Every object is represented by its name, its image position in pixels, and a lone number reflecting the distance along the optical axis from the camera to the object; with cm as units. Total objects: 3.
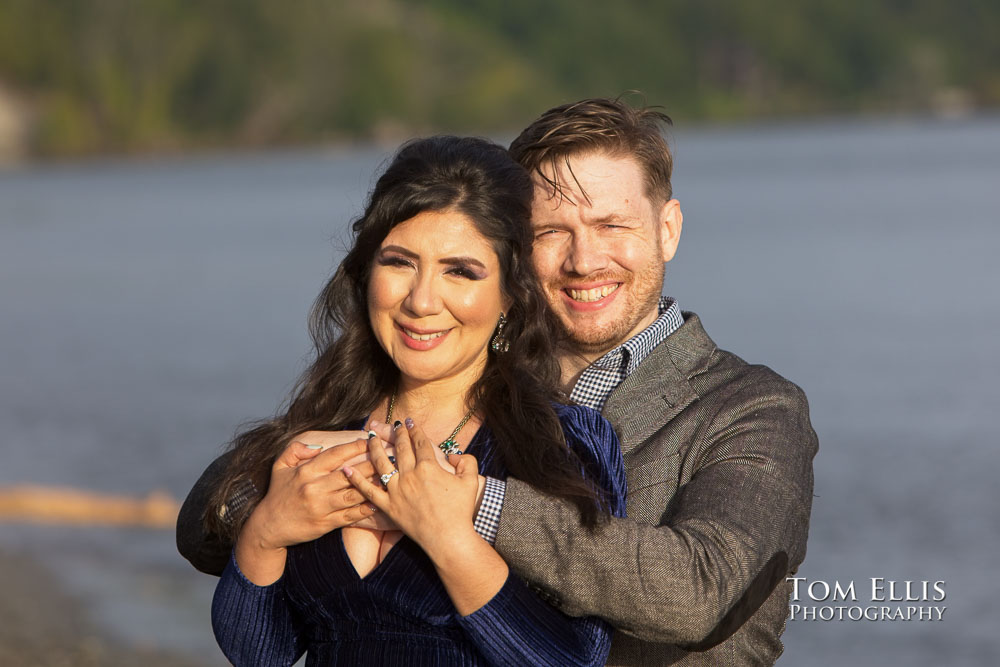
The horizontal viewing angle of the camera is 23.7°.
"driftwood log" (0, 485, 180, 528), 2094
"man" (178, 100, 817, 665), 449
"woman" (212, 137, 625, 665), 452
